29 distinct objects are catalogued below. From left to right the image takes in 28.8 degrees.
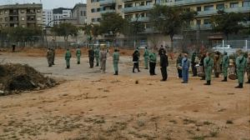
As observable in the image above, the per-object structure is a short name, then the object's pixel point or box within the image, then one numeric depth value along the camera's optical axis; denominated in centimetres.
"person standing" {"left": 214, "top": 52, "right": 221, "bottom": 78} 2441
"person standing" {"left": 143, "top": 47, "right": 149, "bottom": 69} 3159
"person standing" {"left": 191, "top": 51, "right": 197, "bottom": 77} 2547
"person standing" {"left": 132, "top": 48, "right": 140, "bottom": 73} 2923
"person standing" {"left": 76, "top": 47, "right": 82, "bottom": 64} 3644
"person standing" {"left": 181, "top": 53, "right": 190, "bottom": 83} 2206
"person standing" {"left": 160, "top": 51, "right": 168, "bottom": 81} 2321
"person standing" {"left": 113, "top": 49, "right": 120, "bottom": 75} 2744
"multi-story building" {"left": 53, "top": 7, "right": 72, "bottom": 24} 19358
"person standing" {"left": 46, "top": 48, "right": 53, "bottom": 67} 3553
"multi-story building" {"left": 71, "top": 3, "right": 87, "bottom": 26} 12369
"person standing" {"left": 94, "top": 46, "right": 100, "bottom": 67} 3347
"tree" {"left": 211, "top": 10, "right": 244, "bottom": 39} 6162
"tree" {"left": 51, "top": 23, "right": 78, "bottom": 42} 8619
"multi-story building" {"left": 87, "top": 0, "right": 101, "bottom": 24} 10050
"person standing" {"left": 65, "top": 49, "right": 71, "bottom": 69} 3278
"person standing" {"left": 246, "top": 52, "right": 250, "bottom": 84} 2172
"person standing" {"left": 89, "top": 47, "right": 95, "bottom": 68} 3272
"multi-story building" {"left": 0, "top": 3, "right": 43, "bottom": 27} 12344
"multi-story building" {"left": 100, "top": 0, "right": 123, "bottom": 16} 9600
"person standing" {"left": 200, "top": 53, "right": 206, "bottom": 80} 2345
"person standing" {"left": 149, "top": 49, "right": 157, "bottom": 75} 2667
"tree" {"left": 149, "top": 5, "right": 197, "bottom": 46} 6785
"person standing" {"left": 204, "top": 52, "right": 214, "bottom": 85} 2105
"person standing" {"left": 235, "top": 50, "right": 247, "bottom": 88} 1969
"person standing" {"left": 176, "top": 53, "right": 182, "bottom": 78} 2440
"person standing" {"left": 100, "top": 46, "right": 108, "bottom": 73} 2882
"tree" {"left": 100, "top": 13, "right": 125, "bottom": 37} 7781
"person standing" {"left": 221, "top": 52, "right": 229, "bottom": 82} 2280
